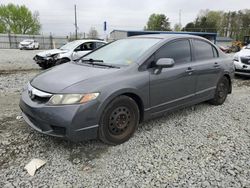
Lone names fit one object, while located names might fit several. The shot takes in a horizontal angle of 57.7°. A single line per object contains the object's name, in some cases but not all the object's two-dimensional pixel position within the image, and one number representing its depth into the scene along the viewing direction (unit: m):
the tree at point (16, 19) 50.41
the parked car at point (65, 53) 8.97
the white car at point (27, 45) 26.62
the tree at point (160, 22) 64.81
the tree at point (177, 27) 67.06
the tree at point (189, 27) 57.10
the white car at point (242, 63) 7.86
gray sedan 2.70
